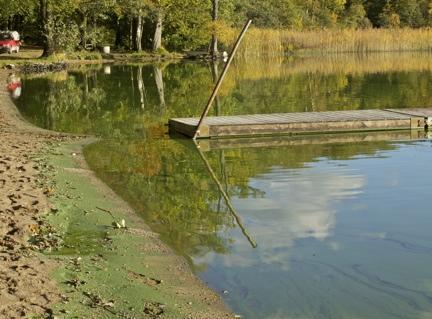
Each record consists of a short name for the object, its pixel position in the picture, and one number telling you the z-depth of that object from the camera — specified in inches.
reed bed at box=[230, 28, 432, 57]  2410.2
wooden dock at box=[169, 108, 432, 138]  644.7
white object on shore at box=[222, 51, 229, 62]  2274.7
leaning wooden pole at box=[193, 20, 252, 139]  580.9
